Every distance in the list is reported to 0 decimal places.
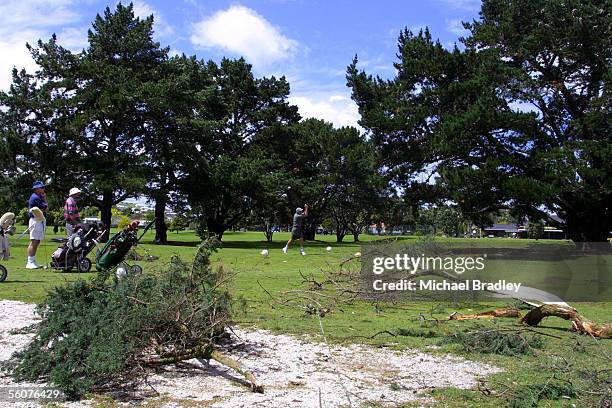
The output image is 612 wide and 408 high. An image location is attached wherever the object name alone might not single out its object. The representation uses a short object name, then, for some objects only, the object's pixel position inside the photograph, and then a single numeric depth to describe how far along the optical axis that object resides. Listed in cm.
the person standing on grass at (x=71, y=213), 1318
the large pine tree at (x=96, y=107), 3228
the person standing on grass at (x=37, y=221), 1263
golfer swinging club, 2202
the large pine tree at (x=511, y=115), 2425
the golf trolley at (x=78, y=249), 1244
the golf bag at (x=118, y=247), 1111
